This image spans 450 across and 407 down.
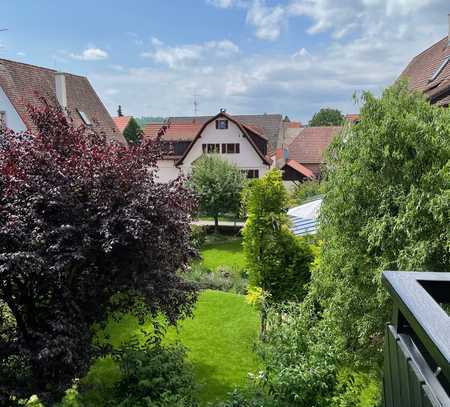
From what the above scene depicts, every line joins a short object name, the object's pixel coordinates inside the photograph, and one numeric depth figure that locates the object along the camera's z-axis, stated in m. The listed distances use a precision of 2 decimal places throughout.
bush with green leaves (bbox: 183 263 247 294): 15.95
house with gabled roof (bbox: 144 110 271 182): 34.09
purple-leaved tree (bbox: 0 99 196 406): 5.79
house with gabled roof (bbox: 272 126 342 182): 36.53
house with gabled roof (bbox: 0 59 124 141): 21.48
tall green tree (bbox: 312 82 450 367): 5.39
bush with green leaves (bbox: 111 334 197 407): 6.85
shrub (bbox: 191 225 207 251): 21.05
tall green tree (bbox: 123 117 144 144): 48.84
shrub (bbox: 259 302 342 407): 5.39
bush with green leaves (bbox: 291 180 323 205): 24.70
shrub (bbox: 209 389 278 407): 5.59
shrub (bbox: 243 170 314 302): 10.03
